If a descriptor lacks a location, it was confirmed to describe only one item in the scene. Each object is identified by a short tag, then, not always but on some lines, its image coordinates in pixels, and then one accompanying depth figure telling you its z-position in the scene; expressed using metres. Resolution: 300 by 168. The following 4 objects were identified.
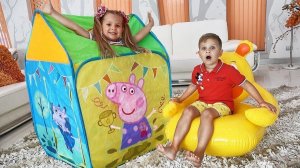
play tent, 1.54
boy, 1.71
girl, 1.75
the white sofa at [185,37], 3.84
